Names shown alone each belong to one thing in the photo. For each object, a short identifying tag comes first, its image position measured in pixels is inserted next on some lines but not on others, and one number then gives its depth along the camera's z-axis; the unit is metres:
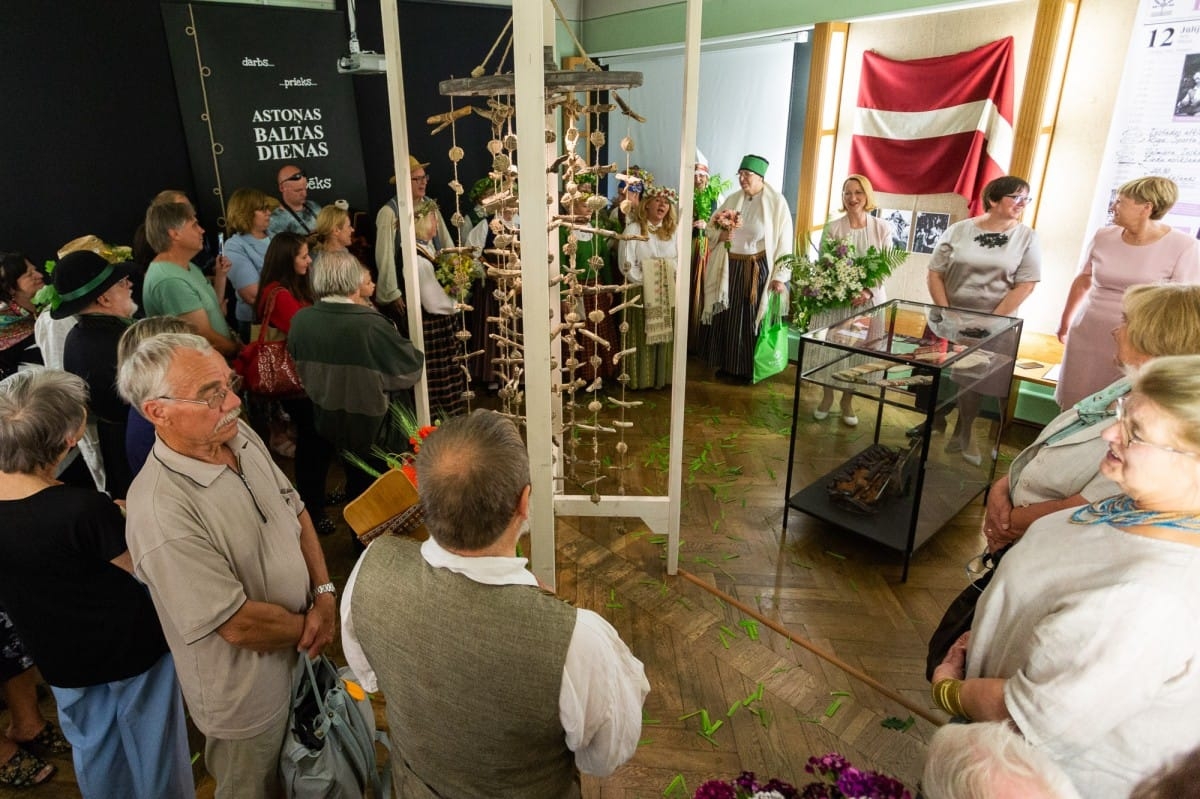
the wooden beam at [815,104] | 5.64
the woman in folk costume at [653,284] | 5.25
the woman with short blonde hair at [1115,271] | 3.55
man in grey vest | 1.20
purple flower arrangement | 1.28
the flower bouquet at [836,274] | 4.54
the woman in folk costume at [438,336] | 4.38
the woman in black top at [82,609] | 1.67
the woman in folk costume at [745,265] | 5.57
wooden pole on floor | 2.64
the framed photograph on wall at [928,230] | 5.47
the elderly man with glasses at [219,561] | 1.59
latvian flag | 4.93
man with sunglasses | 4.61
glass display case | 3.28
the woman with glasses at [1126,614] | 1.19
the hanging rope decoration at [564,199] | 2.42
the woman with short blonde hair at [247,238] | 4.18
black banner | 4.79
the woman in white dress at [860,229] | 4.77
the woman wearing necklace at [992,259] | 4.07
